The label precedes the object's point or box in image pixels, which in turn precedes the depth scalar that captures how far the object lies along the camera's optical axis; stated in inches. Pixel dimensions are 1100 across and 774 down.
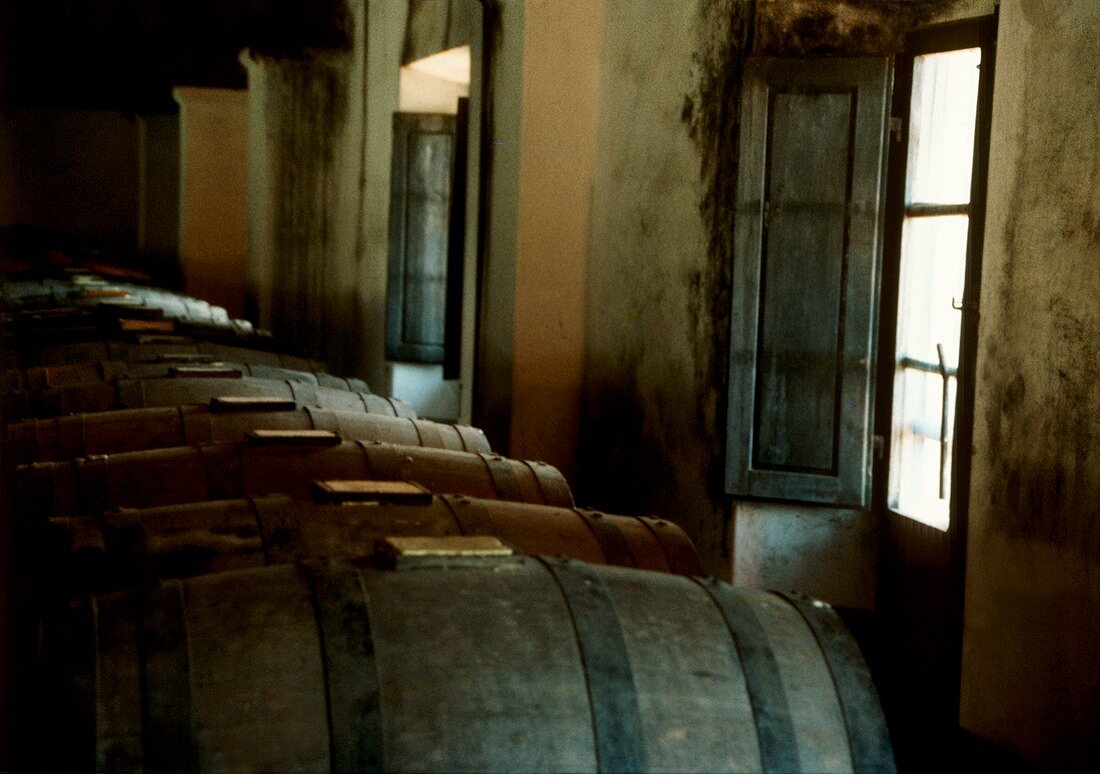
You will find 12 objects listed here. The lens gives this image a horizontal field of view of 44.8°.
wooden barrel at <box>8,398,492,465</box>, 168.7
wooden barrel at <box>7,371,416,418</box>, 198.1
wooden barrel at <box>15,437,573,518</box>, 143.9
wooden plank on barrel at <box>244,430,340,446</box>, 153.6
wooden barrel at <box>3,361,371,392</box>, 212.5
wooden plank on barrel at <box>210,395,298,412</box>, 178.2
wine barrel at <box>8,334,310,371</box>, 244.6
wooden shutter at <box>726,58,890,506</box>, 219.5
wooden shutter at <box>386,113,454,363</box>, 361.4
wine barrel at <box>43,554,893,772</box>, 78.0
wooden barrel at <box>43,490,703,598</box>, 117.0
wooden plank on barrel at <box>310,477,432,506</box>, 124.1
